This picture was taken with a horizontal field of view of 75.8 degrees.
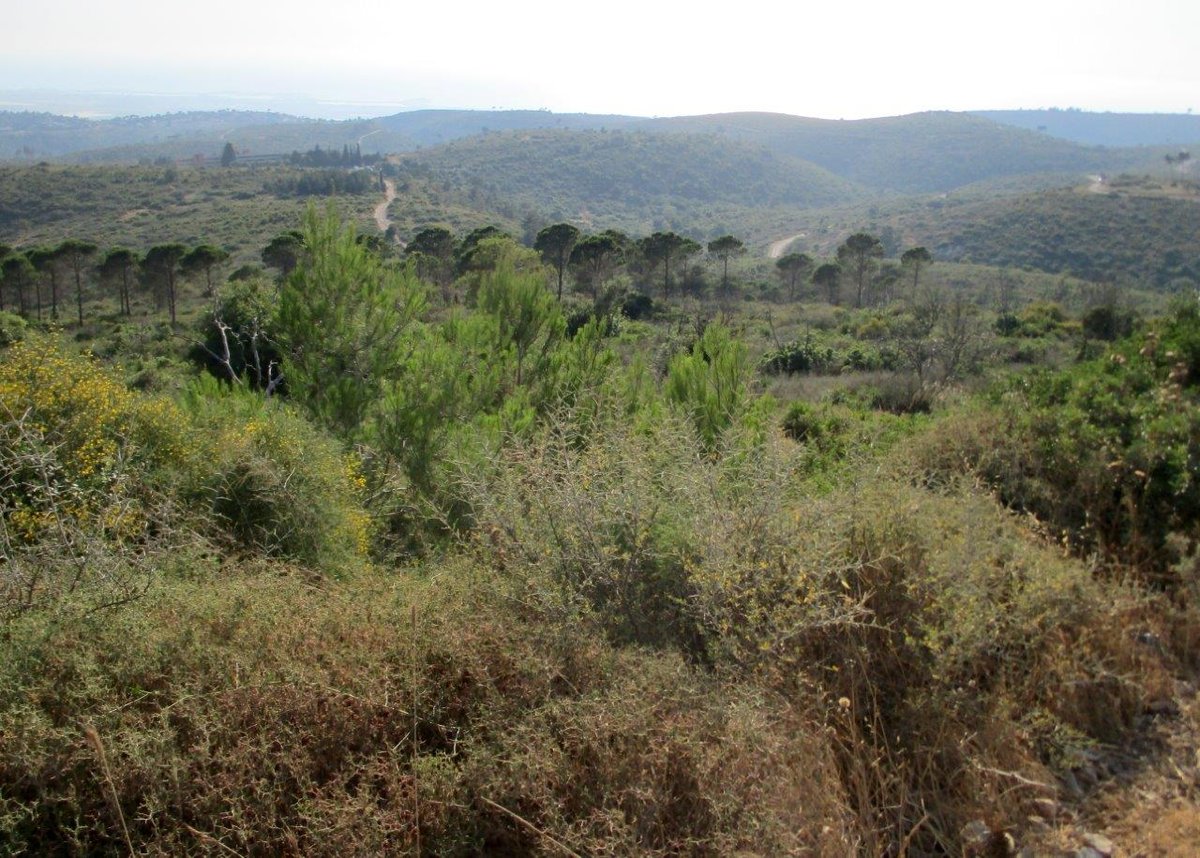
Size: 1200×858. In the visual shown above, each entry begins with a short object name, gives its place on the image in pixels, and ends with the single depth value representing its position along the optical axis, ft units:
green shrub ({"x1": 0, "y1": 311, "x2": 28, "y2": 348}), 50.73
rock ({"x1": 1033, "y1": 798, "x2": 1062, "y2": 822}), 8.09
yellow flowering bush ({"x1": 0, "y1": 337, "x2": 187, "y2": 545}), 12.25
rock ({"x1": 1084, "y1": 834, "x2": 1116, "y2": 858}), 7.57
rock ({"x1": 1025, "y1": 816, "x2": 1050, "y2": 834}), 7.91
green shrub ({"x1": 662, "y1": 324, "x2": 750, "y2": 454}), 18.86
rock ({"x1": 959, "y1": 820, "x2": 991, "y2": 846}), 7.79
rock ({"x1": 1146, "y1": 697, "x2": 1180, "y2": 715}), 9.41
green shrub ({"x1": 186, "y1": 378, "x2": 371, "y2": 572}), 13.97
